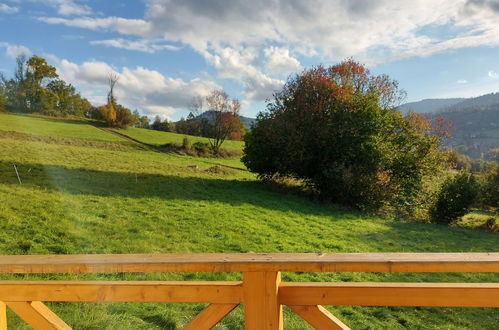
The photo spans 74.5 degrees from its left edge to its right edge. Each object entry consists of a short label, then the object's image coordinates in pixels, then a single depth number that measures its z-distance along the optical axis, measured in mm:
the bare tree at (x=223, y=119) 35375
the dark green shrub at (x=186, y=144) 32156
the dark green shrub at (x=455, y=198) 16438
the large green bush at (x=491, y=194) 20338
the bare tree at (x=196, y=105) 34438
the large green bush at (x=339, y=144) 16891
